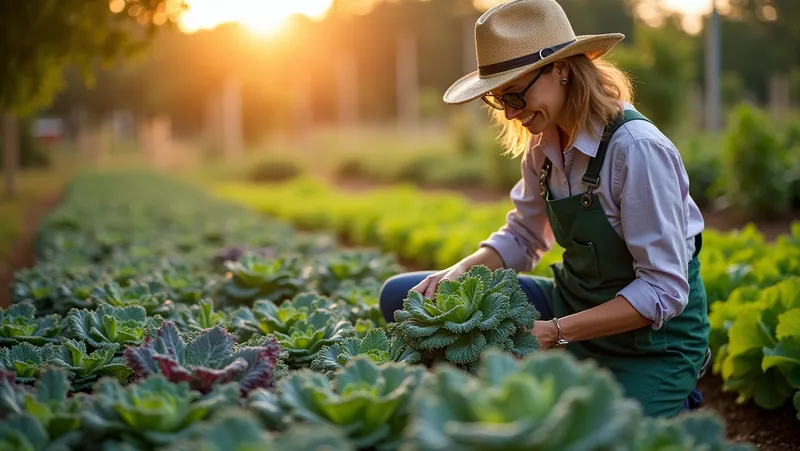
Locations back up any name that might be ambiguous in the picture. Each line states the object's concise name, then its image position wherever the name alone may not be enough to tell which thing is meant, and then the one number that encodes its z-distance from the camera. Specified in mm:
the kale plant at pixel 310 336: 2748
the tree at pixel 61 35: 5837
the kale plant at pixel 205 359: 2125
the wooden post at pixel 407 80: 35156
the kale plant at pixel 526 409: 1370
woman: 2529
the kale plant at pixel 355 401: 1775
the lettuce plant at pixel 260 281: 3820
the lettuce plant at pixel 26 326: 2843
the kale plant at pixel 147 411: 1779
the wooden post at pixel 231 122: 31825
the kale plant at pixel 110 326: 2771
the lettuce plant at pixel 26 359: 2438
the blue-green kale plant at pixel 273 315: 2996
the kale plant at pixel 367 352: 2465
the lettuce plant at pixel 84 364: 2484
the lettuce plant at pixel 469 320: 2412
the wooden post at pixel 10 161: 16438
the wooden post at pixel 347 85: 43406
